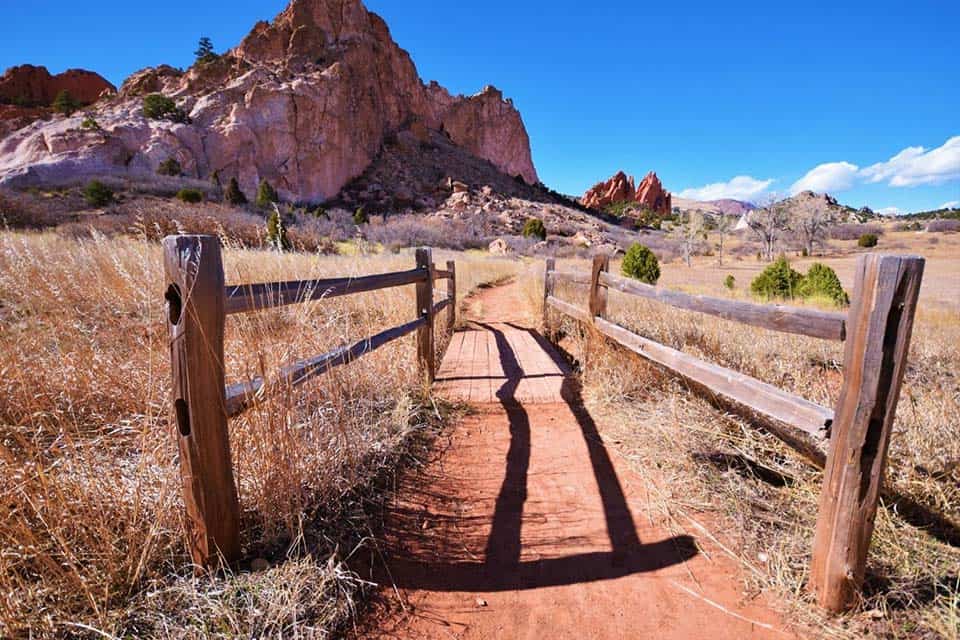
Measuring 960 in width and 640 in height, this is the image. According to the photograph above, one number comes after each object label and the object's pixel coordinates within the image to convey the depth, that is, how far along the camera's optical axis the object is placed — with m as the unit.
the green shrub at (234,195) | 30.70
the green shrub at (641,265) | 13.34
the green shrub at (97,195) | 22.48
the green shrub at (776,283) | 11.12
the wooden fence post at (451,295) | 6.50
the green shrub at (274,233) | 12.47
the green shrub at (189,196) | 25.92
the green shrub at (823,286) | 9.60
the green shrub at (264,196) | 32.02
